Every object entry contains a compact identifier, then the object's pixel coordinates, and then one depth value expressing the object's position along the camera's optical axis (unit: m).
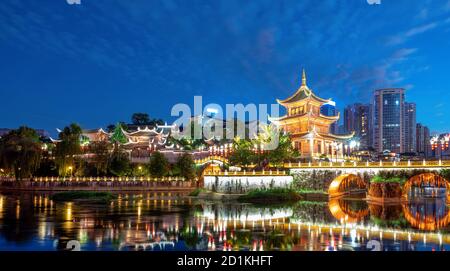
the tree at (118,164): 69.25
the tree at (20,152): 57.00
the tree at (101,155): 66.94
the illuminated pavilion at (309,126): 64.56
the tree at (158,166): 68.31
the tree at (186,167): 69.06
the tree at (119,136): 90.15
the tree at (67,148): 63.44
